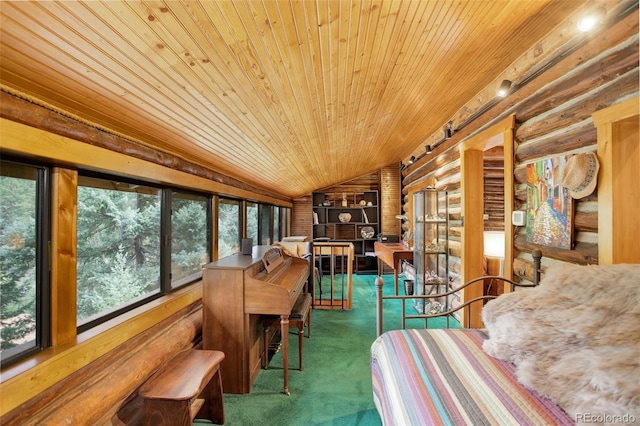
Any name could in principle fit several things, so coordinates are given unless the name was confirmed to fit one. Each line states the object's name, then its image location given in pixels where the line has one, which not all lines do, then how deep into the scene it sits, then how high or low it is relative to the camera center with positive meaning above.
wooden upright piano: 2.26 -0.80
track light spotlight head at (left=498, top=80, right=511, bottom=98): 2.45 +1.19
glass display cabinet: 3.74 -0.41
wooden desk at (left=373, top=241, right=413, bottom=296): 4.51 -0.67
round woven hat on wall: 1.66 +0.27
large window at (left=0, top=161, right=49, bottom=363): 1.22 -0.20
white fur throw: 0.89 -0.51
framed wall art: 1.89 +0.07
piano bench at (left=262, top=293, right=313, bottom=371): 2.59 -1.04
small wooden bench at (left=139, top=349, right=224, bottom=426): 1.53 -1.02
